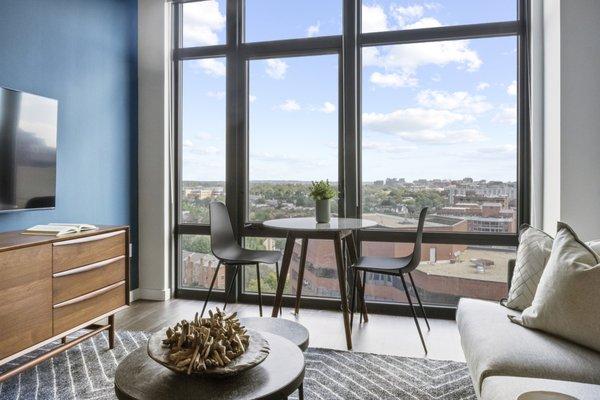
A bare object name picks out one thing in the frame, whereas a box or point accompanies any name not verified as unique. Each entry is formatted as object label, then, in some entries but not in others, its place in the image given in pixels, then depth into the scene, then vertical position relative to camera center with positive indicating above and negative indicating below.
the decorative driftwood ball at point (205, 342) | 1.23 -0.46
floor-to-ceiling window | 3.36 +0.63
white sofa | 1.25 -0.58
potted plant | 3.09 +0.00
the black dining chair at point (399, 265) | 2.81 -0.47
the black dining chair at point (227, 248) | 3.19 -0.42
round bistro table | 2.80 -0.28
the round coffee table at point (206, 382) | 1.17 -0.55
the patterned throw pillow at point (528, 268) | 1.93 -0.33
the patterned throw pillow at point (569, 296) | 1.51 -0.38
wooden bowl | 1.21 -0.50
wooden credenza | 1.98 -0.48
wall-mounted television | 2.43 +0.32
